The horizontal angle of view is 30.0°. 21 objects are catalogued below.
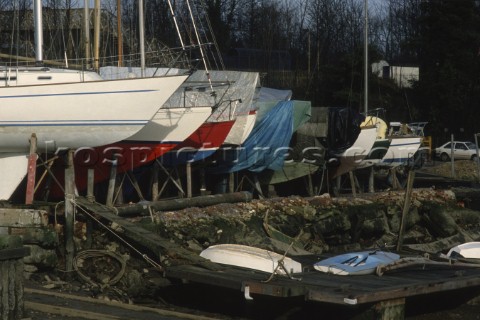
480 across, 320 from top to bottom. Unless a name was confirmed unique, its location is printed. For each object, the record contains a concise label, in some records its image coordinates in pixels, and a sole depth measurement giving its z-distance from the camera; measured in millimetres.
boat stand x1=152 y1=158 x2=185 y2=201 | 21403
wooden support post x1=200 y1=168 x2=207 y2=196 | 23547
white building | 55659
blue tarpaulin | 24594
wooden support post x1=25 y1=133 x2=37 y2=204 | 17766
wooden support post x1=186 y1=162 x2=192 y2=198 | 21844
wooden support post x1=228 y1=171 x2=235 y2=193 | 24336
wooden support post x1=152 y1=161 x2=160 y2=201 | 21250
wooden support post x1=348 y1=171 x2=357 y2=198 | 27756
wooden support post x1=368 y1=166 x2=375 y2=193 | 30234
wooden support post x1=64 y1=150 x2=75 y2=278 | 16225
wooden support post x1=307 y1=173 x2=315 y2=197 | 26875
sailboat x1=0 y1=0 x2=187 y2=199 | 18484
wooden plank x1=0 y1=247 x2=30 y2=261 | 10592
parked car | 48625
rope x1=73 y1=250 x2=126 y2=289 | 15633
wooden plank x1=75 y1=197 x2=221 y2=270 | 15102
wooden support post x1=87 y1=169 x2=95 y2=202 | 17922
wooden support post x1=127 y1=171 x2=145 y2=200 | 21522
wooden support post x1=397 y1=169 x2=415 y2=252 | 18280
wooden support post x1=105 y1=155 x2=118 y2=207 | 19312
